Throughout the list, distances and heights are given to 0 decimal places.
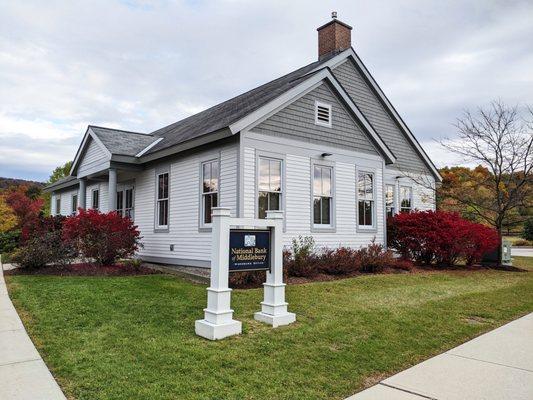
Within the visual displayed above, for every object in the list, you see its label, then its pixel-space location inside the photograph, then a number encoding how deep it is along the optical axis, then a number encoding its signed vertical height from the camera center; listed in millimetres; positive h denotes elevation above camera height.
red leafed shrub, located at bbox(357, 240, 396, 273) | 12203 -1000
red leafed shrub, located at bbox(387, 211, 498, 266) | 14180 -413
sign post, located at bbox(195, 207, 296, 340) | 5629 -604
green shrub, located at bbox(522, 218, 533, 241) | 38178 -304
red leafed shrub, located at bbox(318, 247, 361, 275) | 11305 -1030
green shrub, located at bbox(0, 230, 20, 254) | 20641 -1034
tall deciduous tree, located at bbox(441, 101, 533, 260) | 16297 +2723
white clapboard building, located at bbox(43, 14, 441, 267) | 11258 +1841
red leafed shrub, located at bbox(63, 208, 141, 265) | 11547 -365
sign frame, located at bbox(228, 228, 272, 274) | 6039 -384
